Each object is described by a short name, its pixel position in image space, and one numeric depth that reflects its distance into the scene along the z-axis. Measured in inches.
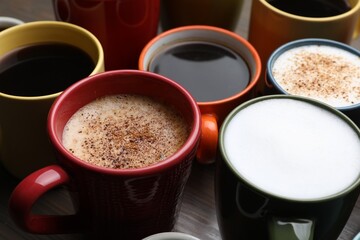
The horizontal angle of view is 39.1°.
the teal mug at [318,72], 24.0
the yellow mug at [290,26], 26.5
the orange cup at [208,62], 25.0
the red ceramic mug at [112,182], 18.2
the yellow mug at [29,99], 21.8
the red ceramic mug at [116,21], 25.8
